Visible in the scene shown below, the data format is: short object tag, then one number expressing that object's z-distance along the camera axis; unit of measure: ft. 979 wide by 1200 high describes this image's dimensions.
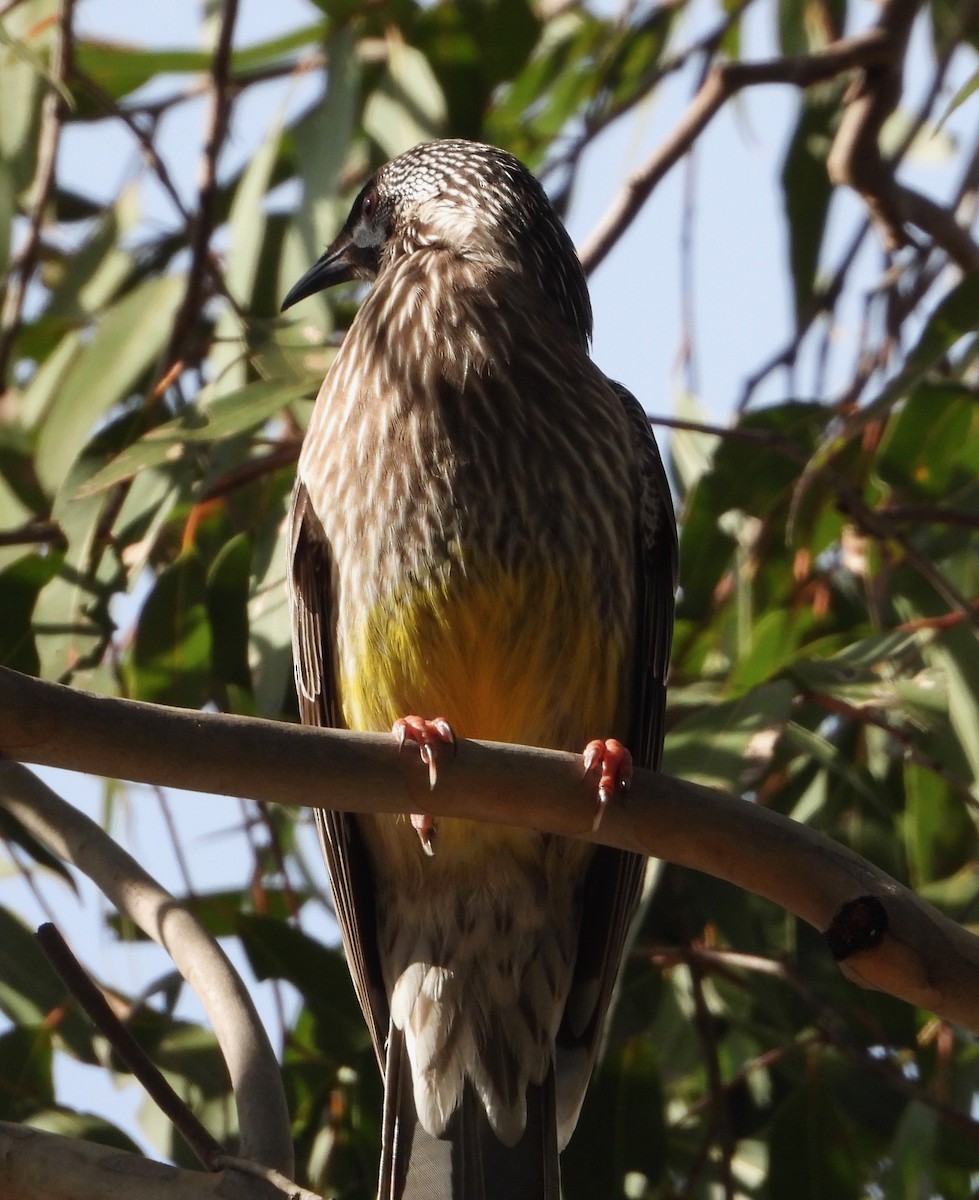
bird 18.25
